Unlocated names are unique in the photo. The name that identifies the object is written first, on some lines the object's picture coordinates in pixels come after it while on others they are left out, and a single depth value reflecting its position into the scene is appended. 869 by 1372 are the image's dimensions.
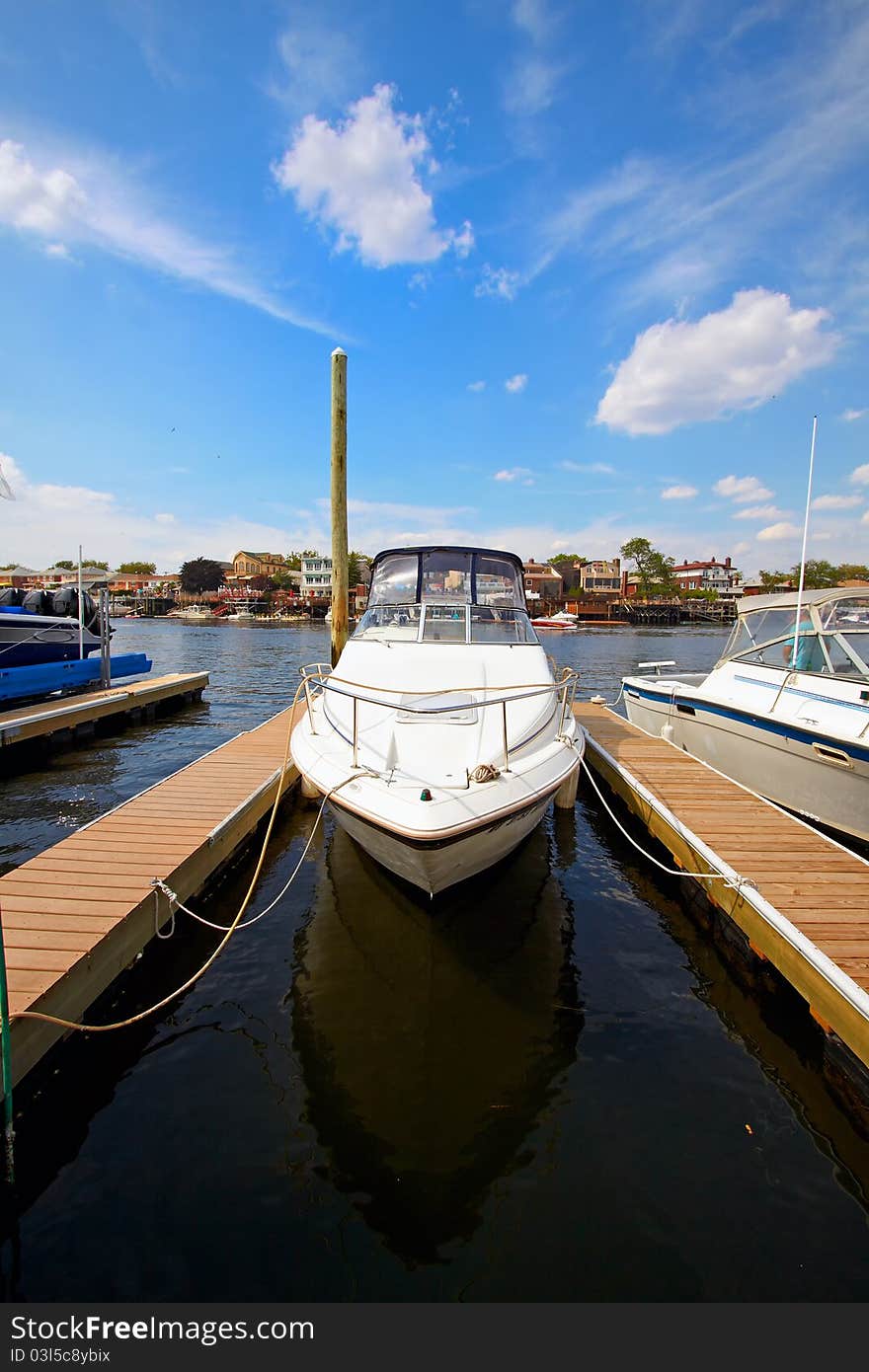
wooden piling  11.98
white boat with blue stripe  7.77
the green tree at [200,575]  104.50
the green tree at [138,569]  140.75
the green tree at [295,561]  127.40
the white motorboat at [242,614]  83.91
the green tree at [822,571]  97.88
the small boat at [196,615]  83.12
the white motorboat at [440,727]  4.58
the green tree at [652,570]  113.49
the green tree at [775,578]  109.44
